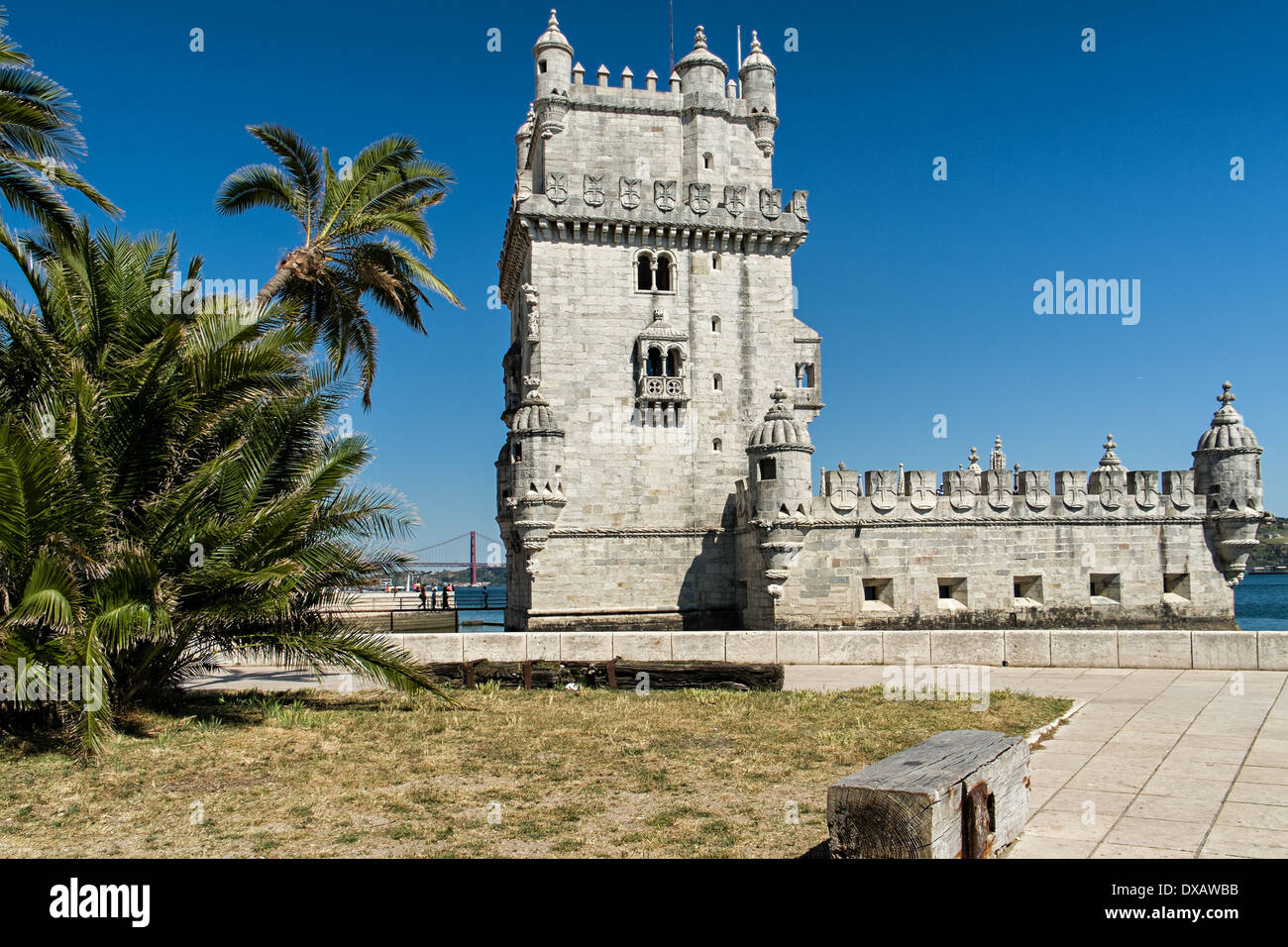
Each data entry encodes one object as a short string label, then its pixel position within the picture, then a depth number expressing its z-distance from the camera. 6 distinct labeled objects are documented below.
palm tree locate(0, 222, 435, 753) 10.30
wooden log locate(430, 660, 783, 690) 14.91
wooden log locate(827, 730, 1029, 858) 5.45
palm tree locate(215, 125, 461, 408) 17.36
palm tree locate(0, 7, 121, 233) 12.34
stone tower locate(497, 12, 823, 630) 25.59
